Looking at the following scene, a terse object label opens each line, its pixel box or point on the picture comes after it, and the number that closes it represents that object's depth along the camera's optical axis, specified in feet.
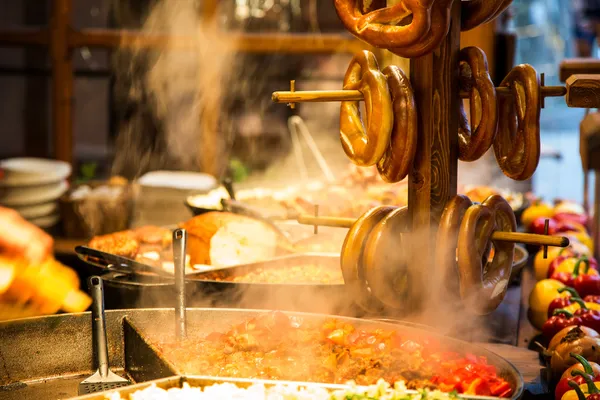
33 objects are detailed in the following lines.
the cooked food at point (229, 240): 11.70
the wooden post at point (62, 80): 21.43
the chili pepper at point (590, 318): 9.04
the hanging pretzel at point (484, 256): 6.54
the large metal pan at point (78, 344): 7.64
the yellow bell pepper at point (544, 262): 12.33
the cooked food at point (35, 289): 7.79
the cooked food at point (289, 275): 10.69
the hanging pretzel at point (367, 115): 6.63
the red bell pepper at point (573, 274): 11.05
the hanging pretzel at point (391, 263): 6.95
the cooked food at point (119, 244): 12.06
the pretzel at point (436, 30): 6.41
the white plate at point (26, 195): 17.46
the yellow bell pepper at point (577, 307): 9.73
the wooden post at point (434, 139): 6.97
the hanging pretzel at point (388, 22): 6.32
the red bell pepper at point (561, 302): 9.80
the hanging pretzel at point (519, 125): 6.64
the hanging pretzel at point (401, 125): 6.73
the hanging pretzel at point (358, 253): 7.04
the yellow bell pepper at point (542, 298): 10.73
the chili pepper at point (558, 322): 9.11
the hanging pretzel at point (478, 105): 6.65
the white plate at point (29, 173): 17.43
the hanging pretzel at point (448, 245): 6.70
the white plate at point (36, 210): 17.67
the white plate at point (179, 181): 17.26
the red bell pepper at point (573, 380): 7.06
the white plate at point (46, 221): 17.87
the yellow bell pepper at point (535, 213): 16.11
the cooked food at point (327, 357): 6.82
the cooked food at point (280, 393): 5.91
